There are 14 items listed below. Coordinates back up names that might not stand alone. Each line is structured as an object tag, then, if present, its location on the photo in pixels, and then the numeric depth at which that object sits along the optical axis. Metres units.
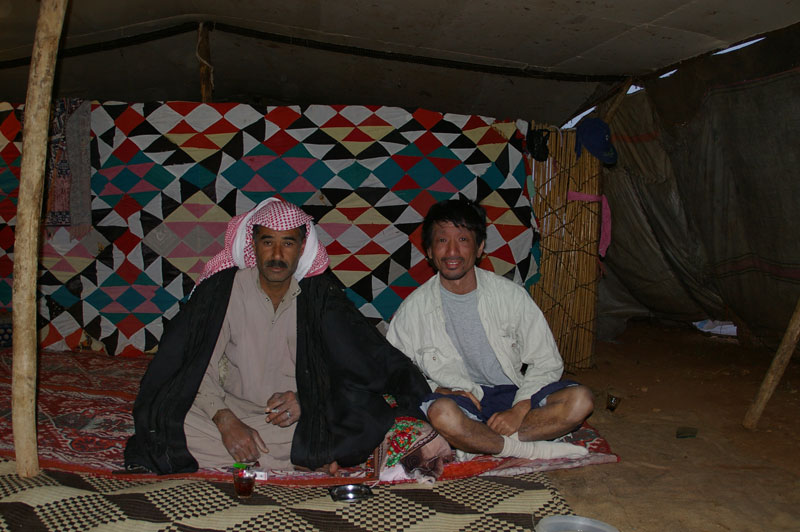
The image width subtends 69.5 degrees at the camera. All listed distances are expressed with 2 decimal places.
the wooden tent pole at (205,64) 4.91
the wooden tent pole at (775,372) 3.16
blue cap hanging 4.78
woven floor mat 1.89
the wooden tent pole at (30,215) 2.19
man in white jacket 2.62
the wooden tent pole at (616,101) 5.04
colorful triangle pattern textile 4.70
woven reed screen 4.88
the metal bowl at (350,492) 2.12
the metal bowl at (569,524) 1.82
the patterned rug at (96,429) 2.47
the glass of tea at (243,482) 2.08
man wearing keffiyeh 2.37
